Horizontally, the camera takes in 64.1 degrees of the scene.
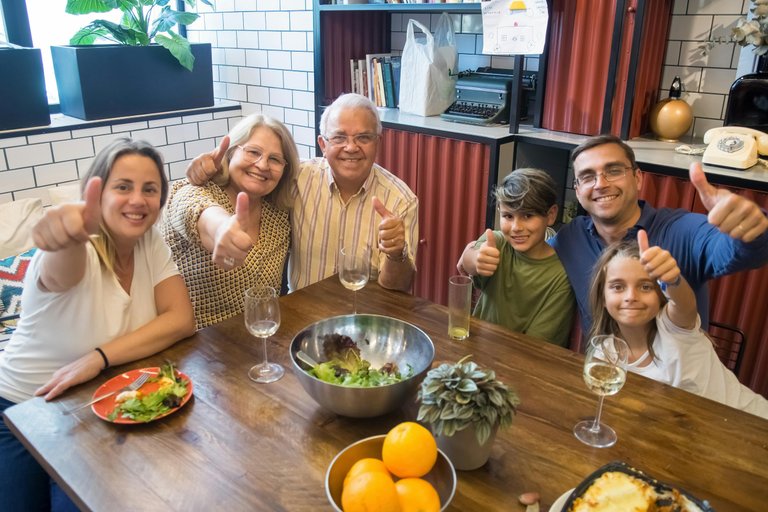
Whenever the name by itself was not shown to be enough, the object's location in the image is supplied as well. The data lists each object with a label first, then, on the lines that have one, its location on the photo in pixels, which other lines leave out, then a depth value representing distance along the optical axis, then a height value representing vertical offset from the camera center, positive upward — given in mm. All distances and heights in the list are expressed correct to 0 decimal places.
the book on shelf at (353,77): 3391 -199
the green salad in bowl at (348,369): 1256 -679
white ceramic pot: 1102 -705
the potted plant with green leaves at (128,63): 3146 -130
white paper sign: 2467 +55
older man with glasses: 2045 -518
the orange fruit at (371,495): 933 -660
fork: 1296 -728
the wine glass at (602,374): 1206 -621
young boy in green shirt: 1907 -681
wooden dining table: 1084 -750
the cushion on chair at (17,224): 2609 -773
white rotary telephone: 2211 -363
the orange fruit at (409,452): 1020 -651
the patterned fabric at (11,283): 2418 -927
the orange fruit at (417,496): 957 -680
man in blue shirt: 1706 -521
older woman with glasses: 1899 -519
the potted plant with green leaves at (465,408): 1077 -616
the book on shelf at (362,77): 3379 -198
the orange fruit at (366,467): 993 -662
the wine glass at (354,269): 1601 -571
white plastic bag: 3055 -142
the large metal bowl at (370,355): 1211 -673
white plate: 1015 -730
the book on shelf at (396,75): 3289 -180
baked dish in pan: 919 -653
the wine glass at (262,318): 1396 -608
